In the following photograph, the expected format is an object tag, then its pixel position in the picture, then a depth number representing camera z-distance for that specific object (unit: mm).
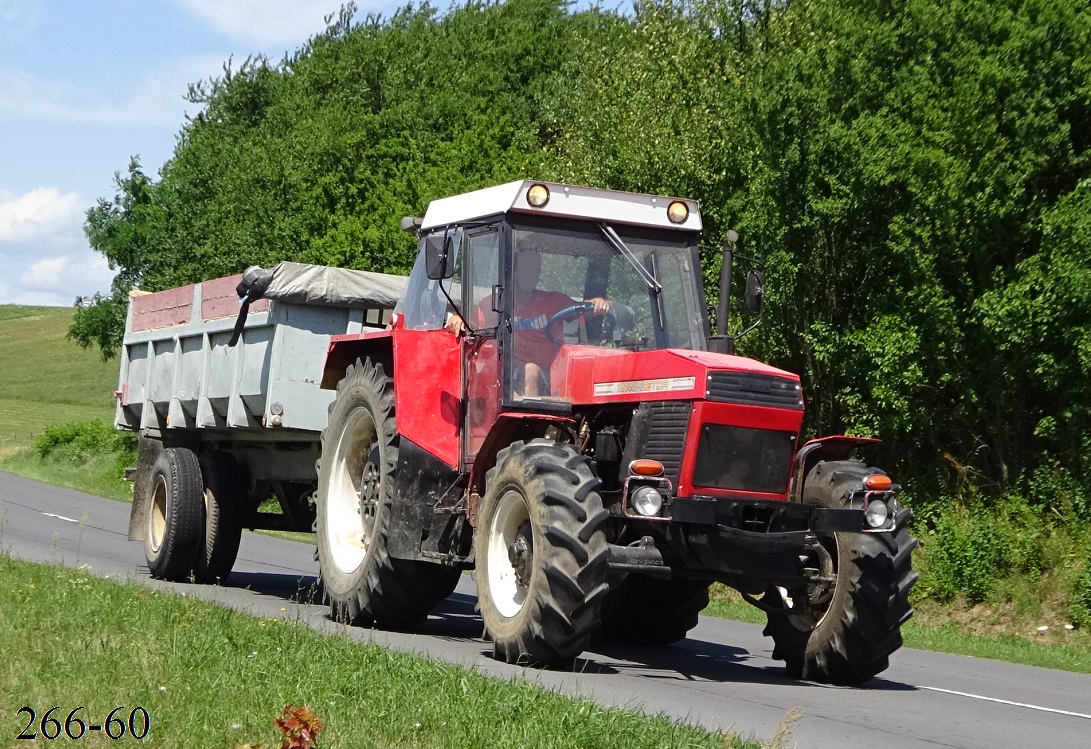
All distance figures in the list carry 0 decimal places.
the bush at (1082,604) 16453
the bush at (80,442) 43938
